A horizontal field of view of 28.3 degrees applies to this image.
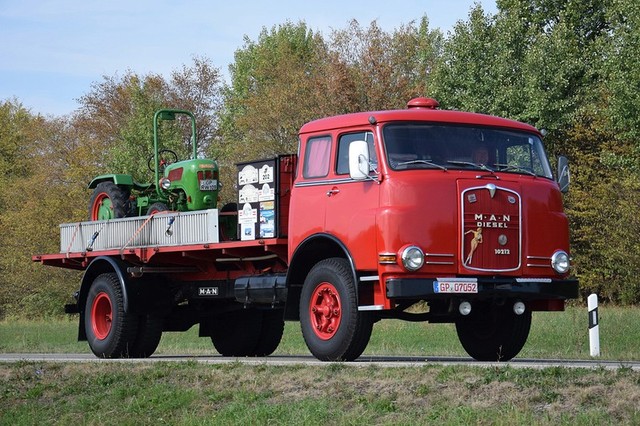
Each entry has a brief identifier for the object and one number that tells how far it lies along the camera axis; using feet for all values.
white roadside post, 59.41
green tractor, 61.72
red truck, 45.11
